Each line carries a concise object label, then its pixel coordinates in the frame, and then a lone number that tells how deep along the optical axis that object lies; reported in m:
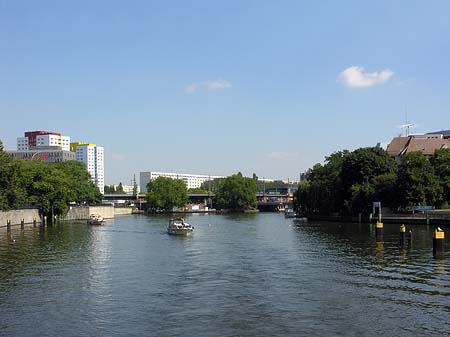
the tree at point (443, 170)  107.81
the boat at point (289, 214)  165.38
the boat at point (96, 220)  122.07
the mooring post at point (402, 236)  59.72
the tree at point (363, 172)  116.46
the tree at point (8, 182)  94.06
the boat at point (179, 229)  84.12
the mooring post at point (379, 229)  70.50
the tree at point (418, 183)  103.94
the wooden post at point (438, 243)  48.78
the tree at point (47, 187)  118.31
